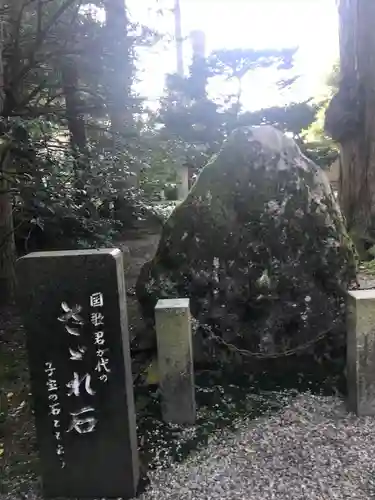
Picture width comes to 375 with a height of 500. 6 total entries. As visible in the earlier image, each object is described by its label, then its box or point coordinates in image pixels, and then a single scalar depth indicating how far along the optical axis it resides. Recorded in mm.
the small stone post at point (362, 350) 3574
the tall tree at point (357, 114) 7770
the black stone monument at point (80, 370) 2756
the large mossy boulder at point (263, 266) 4277
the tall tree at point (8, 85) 4957
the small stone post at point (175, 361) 3641
